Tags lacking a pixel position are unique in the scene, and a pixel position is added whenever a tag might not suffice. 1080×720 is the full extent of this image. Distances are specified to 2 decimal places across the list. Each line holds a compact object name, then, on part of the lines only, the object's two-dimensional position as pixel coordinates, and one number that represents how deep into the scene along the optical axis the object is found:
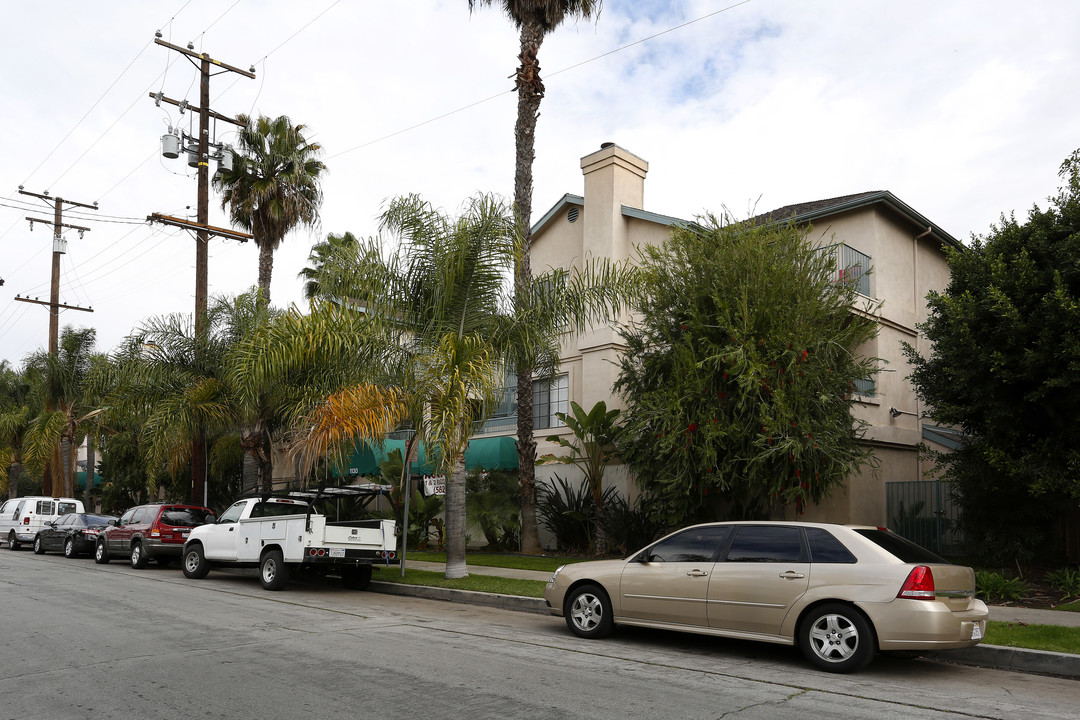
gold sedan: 7.52
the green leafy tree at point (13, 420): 38.38
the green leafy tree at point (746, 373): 13.82
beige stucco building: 19.12
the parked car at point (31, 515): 26.59
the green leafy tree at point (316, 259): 30.83
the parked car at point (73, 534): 22.77
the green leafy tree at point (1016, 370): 12.49
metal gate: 17.72
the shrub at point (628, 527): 18.56
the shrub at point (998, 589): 12.09
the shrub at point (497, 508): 20.98
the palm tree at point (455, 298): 15.16
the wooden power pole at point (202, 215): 22.27
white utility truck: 13.99
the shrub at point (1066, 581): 12.30
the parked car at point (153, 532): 19.06
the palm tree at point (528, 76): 18.17
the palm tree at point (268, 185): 25.28
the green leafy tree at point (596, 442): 18.92
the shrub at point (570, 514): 19.92
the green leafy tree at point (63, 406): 32.16
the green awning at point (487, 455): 22.20
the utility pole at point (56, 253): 34.66
